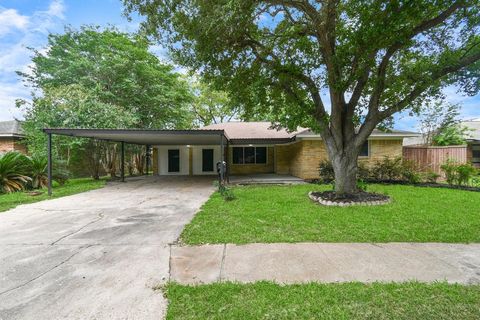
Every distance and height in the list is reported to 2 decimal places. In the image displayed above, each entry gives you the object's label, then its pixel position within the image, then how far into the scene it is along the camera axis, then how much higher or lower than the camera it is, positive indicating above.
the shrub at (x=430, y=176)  11.05 -0.91
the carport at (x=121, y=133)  9.05 +0.96
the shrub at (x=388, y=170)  11.53 -0.65
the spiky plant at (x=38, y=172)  10.41 -0.64
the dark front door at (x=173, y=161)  17.45 -0.29
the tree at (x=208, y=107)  27.38 +5.93
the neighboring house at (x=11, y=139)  15.12 +1.18
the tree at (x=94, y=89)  12.48 +4.31
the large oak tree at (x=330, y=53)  5.52 +2.96
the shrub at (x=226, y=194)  7.93 -1.28
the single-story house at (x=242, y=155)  14.34 +0.14
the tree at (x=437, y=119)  18.69 +3.03
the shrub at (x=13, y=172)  9.52 -0.60
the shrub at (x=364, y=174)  11.77 -0.86
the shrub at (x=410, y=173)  11.15 -0.78
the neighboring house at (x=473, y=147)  17.22 +0.69
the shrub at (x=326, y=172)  11.53 -0.75
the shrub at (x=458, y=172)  9.82 -0.65
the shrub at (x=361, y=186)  8.14 -1.03
